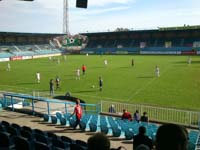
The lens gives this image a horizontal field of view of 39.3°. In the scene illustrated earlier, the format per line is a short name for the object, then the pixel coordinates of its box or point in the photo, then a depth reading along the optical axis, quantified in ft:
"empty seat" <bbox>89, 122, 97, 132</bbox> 40.95
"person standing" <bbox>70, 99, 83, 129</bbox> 42.12
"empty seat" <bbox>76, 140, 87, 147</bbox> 24.43
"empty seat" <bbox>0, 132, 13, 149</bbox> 23.90
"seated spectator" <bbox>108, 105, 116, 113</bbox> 59.06
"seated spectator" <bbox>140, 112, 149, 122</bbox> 46.98
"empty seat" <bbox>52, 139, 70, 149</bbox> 24.68
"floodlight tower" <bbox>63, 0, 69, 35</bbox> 334.44
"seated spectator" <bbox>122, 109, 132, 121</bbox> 48.84
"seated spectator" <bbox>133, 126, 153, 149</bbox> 19.68
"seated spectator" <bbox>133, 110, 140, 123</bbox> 48.52
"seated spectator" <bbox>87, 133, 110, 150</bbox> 10.12
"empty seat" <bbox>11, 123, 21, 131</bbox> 30.08
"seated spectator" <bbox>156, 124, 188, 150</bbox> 8.11
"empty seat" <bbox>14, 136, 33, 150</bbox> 21.90
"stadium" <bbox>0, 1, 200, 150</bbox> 39.01
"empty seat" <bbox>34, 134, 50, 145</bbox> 25.76
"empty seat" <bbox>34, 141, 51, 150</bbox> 22.48
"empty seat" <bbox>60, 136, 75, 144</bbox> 26.91
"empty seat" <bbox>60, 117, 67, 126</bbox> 44.58
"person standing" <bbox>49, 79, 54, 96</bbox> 84.54
